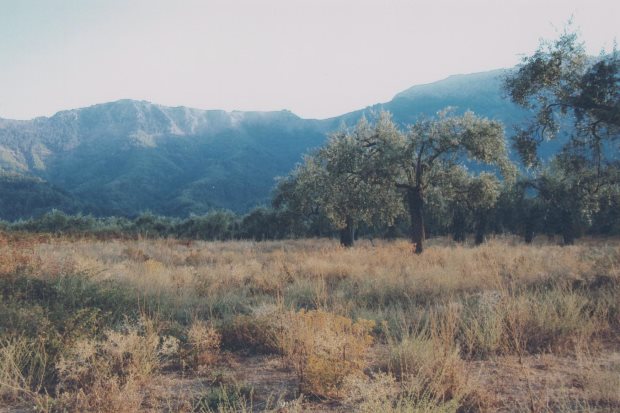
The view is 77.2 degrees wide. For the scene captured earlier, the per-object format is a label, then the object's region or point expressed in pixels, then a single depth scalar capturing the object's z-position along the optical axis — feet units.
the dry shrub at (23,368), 13.73
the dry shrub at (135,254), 49.77
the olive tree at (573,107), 41.73
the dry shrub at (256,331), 19.34
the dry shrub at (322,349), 13.94
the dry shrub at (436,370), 12.27
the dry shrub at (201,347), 17.15
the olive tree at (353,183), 67.15
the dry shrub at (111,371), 12.30
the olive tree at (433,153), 61.62
